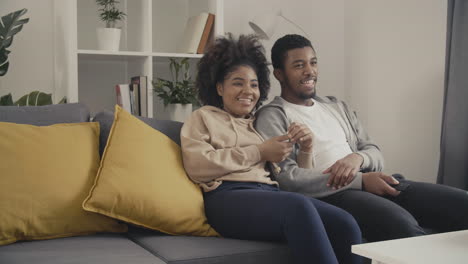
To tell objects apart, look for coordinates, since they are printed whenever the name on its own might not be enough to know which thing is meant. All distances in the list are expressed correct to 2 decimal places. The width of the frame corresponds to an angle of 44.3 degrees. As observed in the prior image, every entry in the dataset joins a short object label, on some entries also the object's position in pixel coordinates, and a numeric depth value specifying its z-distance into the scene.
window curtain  2.79
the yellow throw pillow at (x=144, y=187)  1.82
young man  2.00
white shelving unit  2.72
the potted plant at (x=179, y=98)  2.90
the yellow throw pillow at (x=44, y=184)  1.74
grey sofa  1.59
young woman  1.69
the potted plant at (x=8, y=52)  2.54
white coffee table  1.35
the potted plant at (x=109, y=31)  2.77
